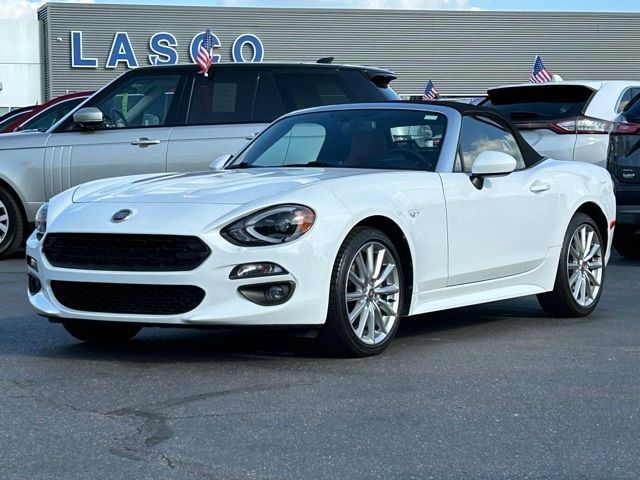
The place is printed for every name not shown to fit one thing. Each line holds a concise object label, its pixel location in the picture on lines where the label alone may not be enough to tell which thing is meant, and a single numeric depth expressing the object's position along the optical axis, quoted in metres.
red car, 14.57
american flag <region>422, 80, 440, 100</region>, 34.23
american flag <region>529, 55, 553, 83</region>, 30.84
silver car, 11.80
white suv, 12.86
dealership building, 50.16
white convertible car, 6.01
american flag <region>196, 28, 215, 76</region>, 11.96
